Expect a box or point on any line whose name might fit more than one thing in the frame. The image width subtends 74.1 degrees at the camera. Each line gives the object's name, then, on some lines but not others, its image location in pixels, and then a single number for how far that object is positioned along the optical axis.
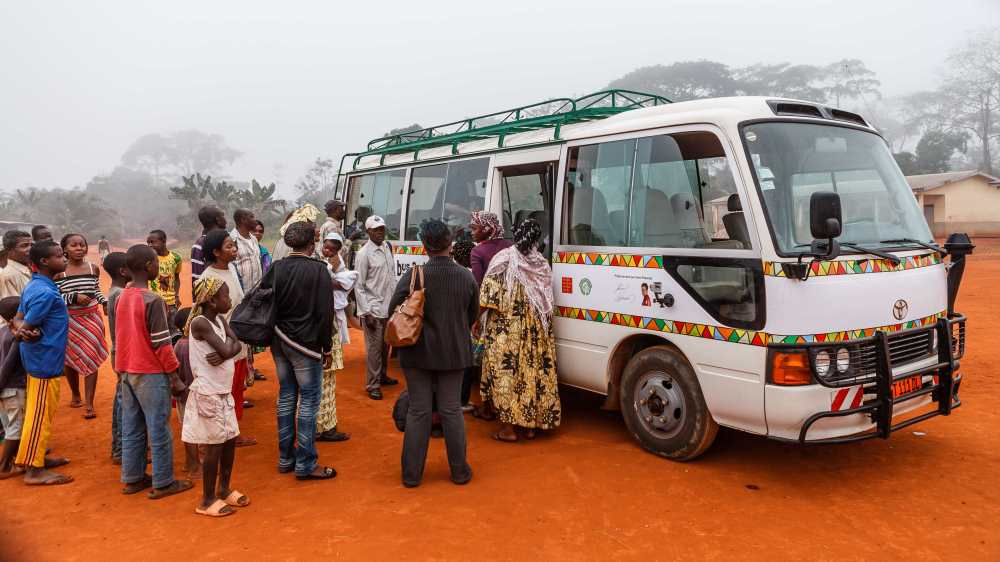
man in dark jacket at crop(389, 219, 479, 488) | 4.48
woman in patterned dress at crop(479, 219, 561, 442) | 5.33
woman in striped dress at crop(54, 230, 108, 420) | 5.68
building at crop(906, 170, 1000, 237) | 31.31
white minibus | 4.09
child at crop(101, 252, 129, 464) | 4.83
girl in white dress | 4.12
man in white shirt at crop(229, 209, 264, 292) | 6.51
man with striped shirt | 6.14
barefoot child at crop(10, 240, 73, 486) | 4.66
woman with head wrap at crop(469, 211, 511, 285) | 5.70
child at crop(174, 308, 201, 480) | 4.84
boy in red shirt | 4.28
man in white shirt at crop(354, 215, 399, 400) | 6.82
